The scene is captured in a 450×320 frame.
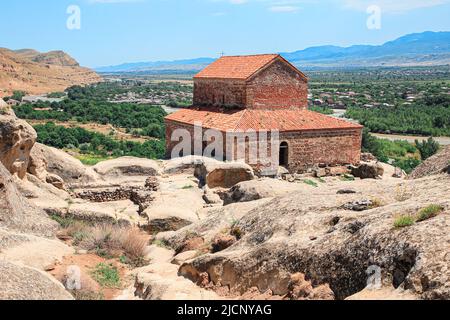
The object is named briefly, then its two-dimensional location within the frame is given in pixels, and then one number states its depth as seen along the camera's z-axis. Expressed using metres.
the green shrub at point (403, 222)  7.41
